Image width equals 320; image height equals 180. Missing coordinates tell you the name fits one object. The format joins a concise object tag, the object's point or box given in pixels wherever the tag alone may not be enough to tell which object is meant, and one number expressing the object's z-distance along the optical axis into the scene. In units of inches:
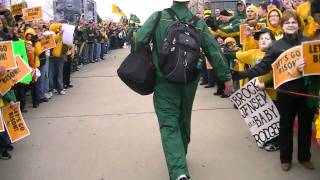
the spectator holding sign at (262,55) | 175.5
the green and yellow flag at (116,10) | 866.3
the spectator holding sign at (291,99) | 149.2
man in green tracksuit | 139.1
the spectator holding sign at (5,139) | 184.3
